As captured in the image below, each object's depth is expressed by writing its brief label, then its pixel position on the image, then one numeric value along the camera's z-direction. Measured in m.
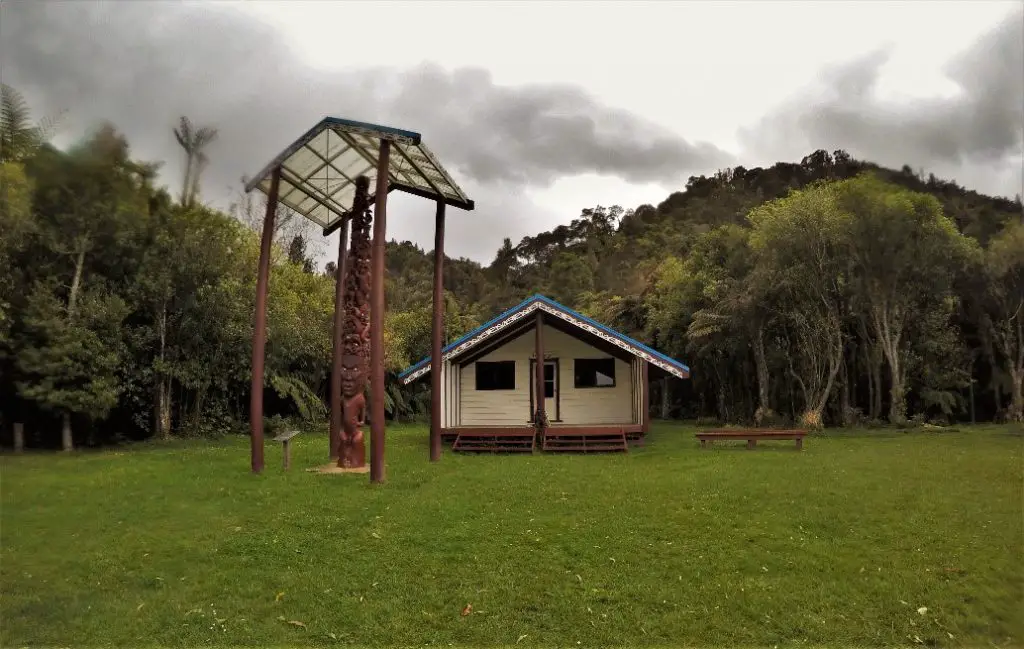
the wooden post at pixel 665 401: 28.02
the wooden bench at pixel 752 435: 12.79
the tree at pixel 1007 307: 18.89
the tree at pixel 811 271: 18.16
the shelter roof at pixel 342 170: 8.39
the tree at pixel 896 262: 16.58
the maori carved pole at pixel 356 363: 10.00
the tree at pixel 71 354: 11.96
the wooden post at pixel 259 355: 9.56
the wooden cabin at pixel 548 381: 17.16
